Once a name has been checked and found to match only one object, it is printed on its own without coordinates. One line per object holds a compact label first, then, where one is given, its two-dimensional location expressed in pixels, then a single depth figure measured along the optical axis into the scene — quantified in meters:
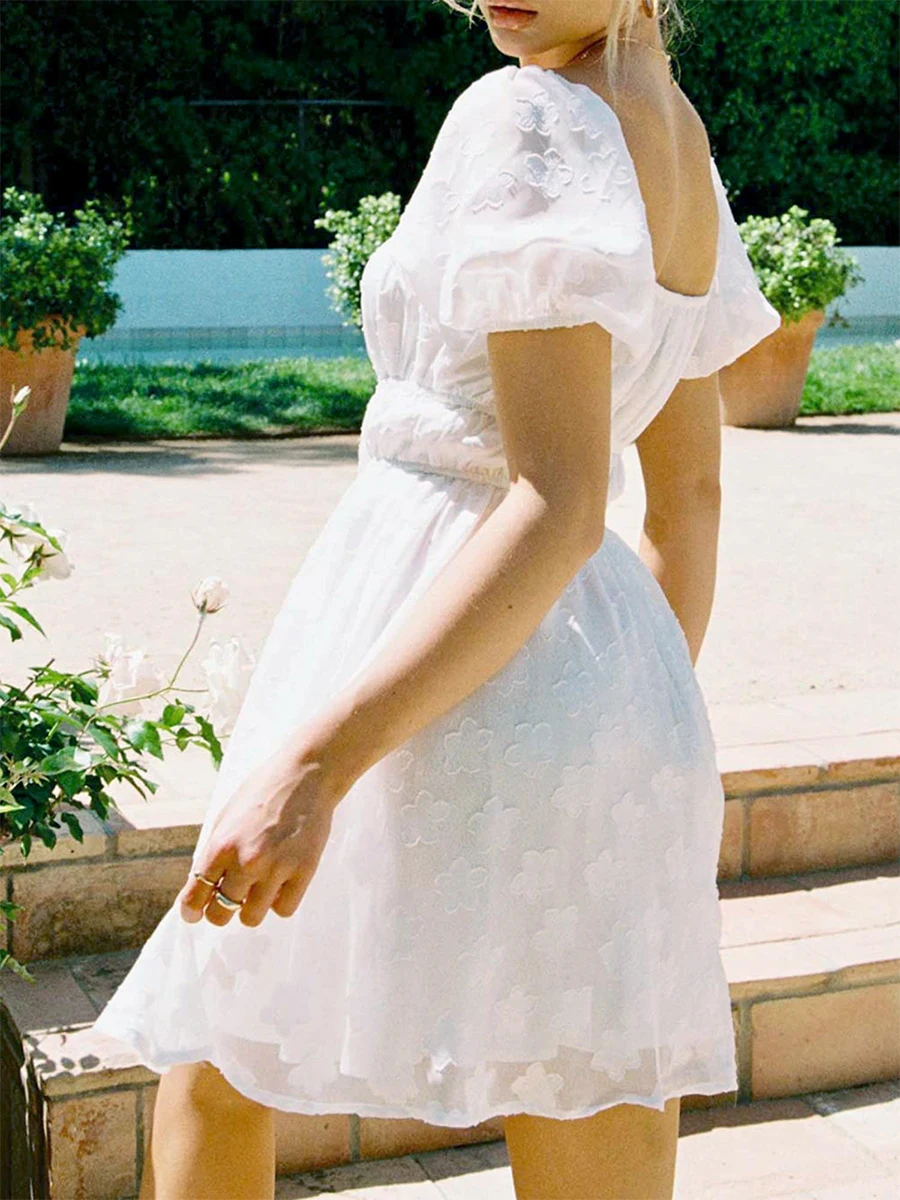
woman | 1.18
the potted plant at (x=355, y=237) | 10.22
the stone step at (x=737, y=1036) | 2.31
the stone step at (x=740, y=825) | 2.63
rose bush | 2.12
